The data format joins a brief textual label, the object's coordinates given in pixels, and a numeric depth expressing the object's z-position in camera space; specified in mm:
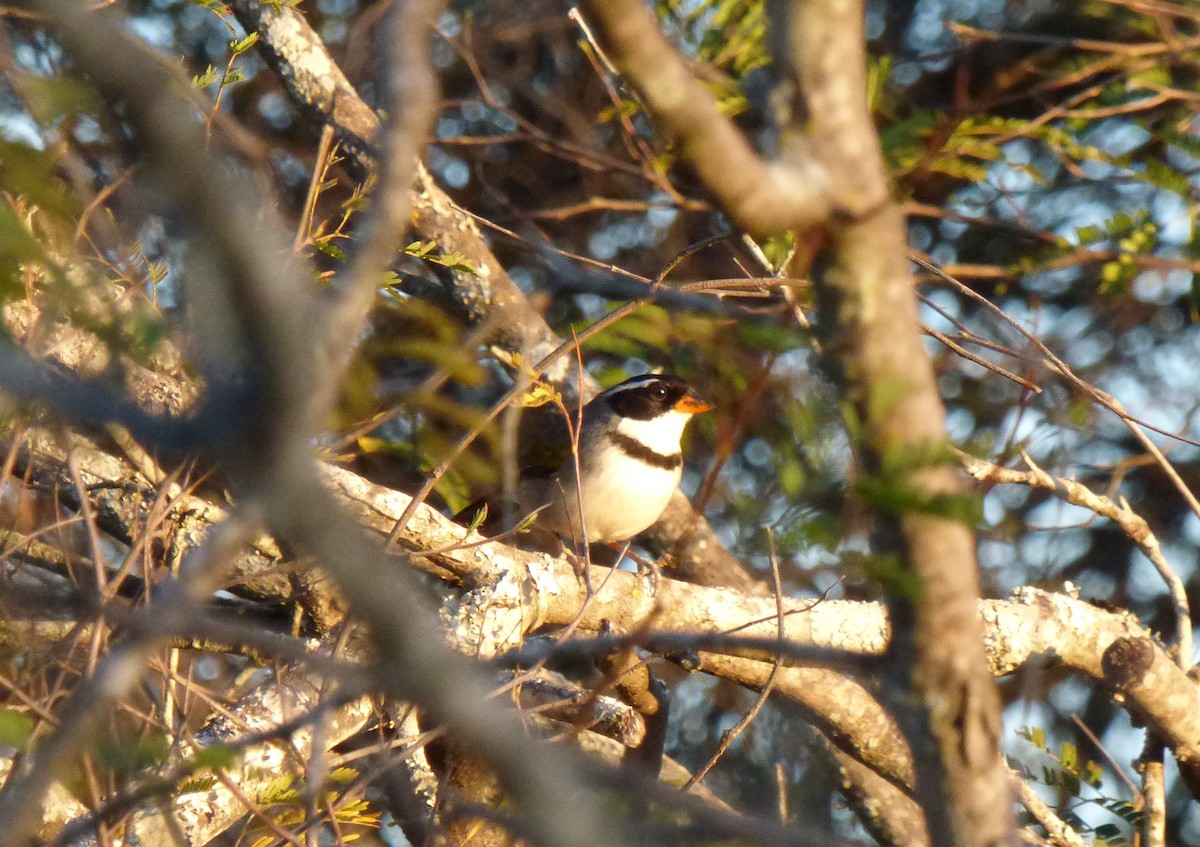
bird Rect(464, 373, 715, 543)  11789
